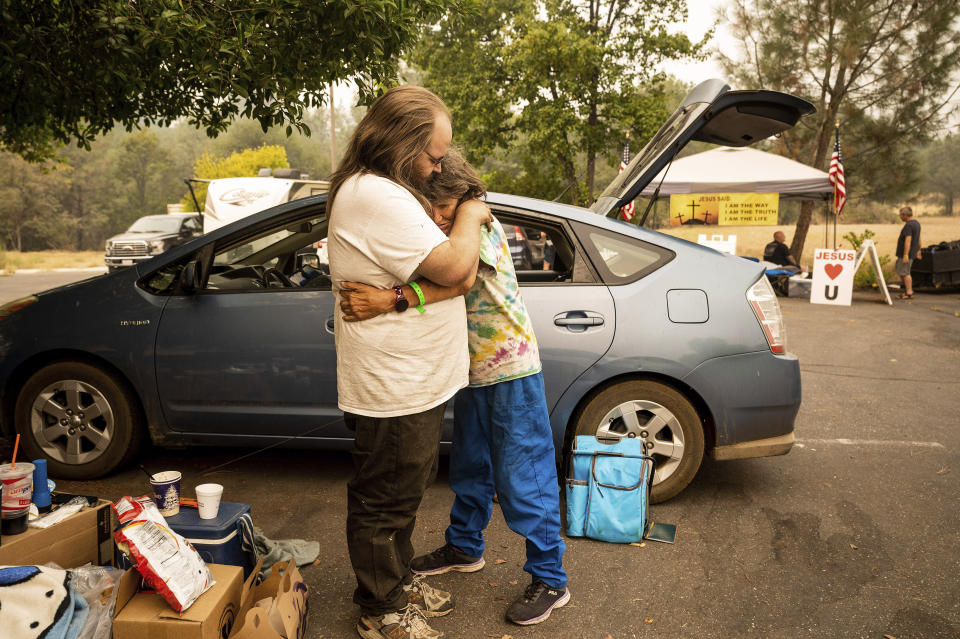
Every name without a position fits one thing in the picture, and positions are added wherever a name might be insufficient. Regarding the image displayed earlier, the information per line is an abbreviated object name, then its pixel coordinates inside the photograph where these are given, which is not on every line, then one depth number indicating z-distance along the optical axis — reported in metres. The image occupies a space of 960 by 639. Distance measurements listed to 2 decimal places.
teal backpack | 3.31
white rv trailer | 15.12
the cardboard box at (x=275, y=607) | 2.13
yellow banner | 15.20
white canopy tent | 14.11
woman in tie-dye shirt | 2.58
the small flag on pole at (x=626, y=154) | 15.00
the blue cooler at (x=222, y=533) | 2.54
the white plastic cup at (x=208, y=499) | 2.59
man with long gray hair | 2.13
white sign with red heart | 12.60
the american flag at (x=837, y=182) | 13.45
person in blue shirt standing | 13.68
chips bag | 2.11
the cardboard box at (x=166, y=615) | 2.09
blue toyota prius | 3.56
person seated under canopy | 15.14
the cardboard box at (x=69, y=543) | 2.31
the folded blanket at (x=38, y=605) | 1.97
